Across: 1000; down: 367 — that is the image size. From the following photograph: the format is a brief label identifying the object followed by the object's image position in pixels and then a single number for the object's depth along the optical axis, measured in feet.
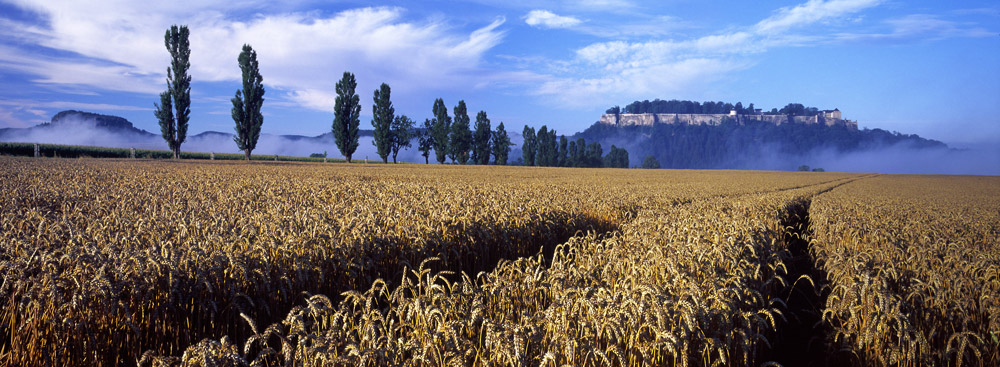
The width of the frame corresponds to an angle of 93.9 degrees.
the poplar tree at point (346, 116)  244.01
